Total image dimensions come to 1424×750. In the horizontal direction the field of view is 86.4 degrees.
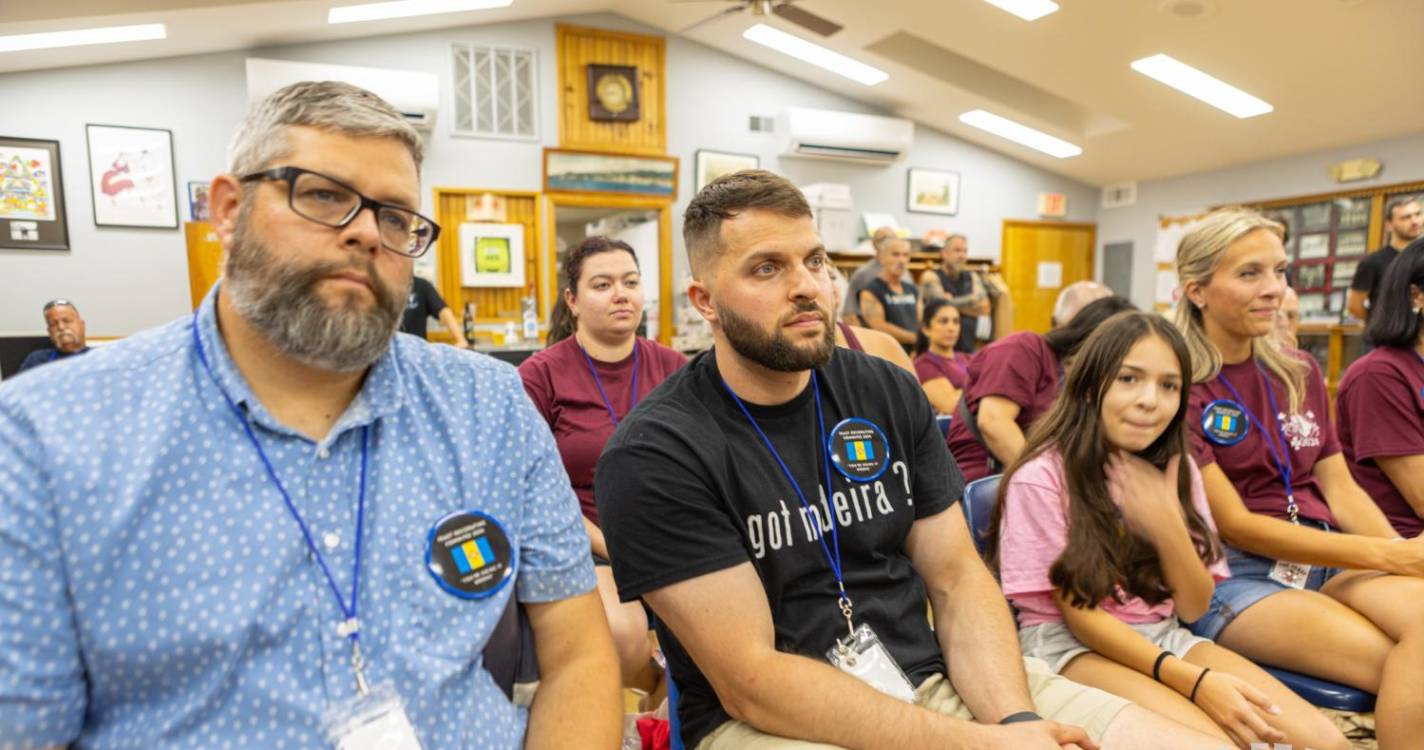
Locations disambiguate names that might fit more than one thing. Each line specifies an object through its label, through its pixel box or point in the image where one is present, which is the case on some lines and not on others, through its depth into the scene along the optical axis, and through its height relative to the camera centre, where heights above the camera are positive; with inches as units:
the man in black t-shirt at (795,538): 46.6 -17.3
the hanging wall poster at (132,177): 223.8 +30.7
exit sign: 362.6 +36.9
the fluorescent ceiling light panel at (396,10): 223.8 +82.1
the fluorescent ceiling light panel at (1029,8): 228.1 +82.8
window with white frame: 263.7 +66.4
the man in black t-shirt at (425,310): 225.8 -8.6
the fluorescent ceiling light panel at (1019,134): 324.8 +64.7
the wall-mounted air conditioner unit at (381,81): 228.8 +62.1
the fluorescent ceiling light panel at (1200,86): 250.4 +66.6
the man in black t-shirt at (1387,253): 176.6 +7.7
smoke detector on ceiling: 210.5 +76.4
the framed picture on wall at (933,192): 336.2 +40.0
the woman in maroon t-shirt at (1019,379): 94.7 -12.3
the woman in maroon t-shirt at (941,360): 143.5 -15.4
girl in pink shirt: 59.9 -20.9
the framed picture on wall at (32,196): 215.3 +23.9
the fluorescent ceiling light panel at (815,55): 284.7 +87.4
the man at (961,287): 253.0 -1.6
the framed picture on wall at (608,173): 276.1 +40.0
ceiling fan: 258.4 +91.2
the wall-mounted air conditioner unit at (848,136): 303.6 +59.2
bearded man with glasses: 31.6 -11.0
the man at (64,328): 181.3 -11.5
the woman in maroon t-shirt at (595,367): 90.8 -10.9
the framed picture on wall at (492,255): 265.3 +9.2
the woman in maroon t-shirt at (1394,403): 79.0 -12.6
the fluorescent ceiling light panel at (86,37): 190.9 +63.0
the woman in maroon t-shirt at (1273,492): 65.3 -21.5
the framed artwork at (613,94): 279.6 +69.2
